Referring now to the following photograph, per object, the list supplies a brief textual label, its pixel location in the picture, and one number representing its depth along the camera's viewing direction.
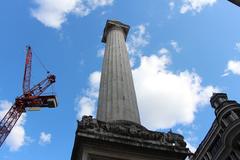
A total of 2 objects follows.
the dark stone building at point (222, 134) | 46.25
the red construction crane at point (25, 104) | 73.94
